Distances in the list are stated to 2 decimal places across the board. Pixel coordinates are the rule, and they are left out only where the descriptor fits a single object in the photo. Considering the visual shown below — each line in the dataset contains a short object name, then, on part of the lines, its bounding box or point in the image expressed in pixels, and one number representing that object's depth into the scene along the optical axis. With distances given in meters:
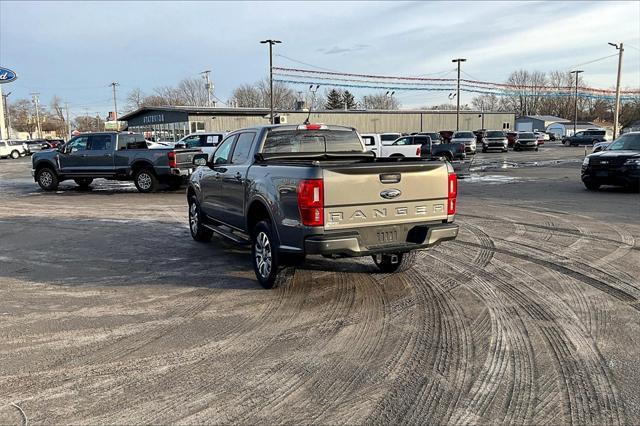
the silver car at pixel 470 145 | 36.53
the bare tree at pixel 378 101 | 111.66
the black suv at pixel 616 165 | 13.90
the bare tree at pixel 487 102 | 119.43
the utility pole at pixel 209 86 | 73.81
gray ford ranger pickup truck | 5.14
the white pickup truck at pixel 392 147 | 25.75
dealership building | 54.75
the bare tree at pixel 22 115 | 121.06
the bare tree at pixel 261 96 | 91.06
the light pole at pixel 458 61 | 51.25
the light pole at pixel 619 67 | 40.88
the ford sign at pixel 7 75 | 44.62
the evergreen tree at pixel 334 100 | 108.69
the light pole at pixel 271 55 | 39.02
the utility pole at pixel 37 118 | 109.25
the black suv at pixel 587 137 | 54.28
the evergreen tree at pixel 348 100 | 109.01
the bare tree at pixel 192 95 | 96.60
